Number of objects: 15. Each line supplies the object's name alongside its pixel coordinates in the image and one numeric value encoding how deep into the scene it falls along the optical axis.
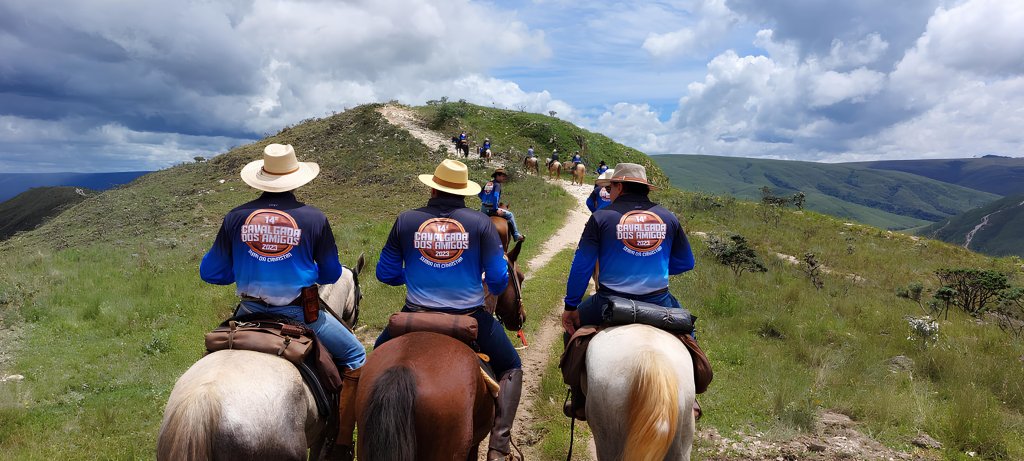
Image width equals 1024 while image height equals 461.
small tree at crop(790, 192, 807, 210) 33.88
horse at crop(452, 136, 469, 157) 34.96
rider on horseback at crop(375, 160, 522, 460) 4.09
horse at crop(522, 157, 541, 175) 34.12
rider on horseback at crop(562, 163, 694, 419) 4.52
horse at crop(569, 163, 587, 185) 33.72
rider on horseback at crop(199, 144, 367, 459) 3.89
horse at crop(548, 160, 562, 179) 34.06
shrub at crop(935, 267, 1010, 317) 13.52
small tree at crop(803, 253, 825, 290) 14.05
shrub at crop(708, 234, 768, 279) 14.89
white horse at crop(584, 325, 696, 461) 3.48
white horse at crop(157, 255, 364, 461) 2.94
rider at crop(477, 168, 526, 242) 10.14
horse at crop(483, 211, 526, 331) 6.40
